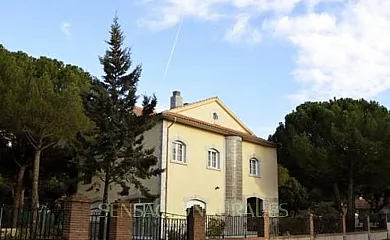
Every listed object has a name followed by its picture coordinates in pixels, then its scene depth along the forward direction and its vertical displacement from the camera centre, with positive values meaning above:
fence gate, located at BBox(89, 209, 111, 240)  13.55 -0.12
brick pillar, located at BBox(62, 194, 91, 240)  11.83 +0.14
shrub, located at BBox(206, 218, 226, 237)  18.87 -0.10
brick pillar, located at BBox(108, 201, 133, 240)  13.23 +0.05
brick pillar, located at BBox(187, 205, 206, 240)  15.98 +0.01
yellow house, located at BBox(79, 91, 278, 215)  23.77 +3.43
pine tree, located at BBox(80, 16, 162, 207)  17.66 +3.88
